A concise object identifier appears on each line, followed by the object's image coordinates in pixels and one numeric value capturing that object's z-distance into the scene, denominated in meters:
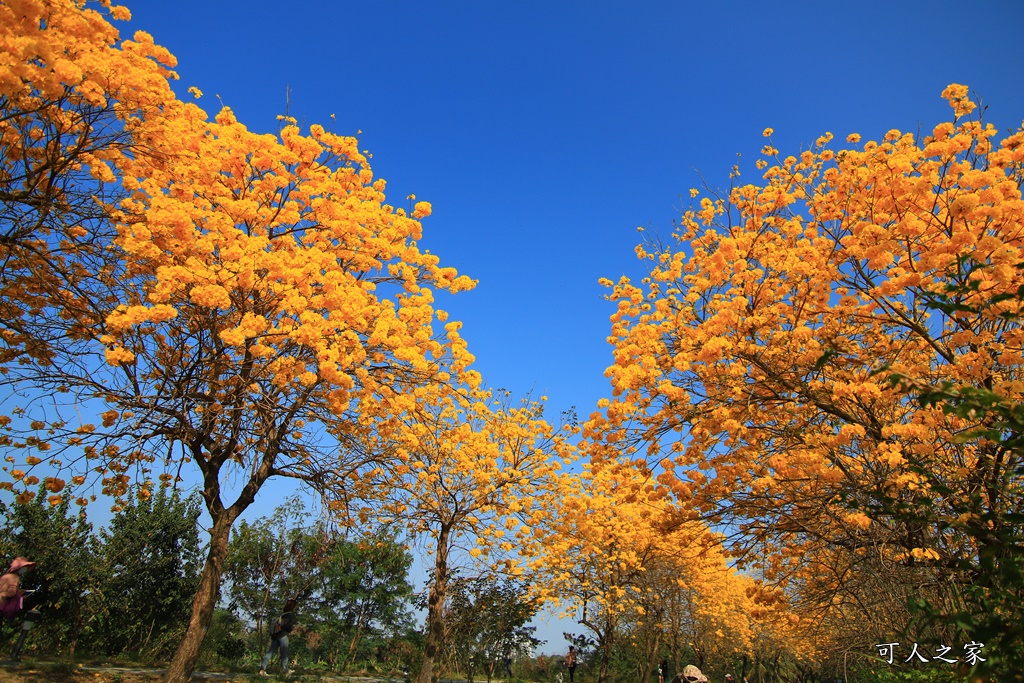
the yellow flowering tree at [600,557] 13.93
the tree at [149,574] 14.84
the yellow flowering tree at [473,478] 10.89
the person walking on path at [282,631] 11.18
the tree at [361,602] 25.23
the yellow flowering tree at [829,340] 5.36
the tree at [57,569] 13.20
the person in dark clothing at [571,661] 18.93
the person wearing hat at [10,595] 7.84
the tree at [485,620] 13.47
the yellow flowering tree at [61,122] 4.67
